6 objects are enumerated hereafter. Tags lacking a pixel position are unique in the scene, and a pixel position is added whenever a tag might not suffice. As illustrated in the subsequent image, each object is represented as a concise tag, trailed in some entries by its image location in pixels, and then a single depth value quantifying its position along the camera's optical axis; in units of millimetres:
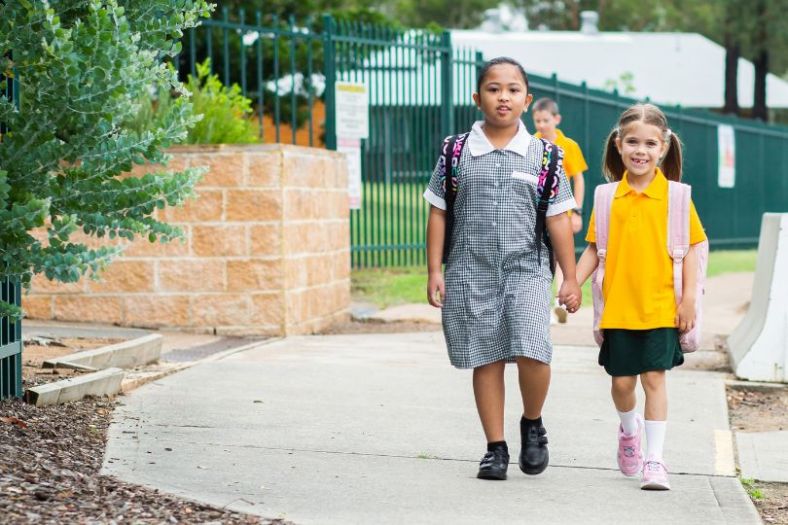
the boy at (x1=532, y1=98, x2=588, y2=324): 13803
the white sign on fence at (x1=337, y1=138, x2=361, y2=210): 18739
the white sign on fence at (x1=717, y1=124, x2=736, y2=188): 31814
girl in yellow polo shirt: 7409
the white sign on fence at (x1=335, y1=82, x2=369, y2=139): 18555
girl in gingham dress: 7431
